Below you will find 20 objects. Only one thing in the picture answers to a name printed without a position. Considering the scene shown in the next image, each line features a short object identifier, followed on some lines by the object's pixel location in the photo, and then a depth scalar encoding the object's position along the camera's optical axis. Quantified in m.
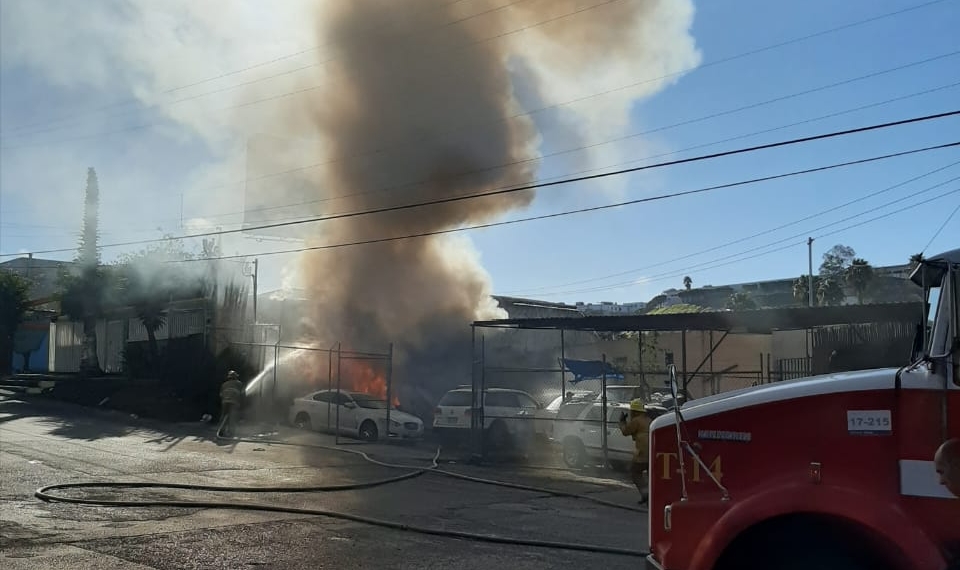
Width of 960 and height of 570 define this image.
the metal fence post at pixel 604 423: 15.02
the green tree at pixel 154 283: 29.50
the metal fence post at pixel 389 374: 19.95
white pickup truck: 15.41
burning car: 20.89
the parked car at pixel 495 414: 17.84
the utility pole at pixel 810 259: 38.19
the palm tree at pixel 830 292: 42.56
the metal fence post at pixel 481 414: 16.38
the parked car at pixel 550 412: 17.44
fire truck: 3.30
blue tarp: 19.63
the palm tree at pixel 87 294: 33.88
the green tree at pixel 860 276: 39.94
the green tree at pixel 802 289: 46.35
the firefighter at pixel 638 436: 11.44
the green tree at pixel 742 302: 47.47
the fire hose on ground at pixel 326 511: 8.31
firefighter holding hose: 19.81
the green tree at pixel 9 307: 41.72
